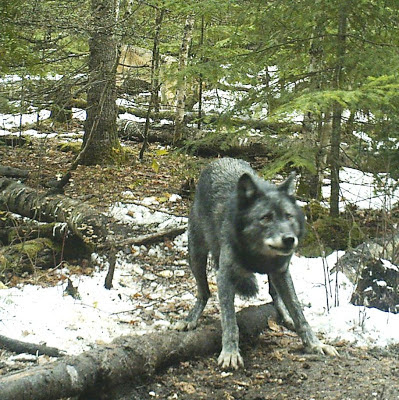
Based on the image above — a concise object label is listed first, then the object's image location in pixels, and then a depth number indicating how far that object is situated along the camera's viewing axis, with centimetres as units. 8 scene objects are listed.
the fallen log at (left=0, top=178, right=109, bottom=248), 831
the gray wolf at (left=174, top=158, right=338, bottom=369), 516
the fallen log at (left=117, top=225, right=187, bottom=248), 866
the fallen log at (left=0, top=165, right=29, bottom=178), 1127
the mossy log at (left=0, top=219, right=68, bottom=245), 842
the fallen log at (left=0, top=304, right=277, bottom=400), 403
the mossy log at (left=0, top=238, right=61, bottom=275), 757
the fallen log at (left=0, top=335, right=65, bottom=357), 530
